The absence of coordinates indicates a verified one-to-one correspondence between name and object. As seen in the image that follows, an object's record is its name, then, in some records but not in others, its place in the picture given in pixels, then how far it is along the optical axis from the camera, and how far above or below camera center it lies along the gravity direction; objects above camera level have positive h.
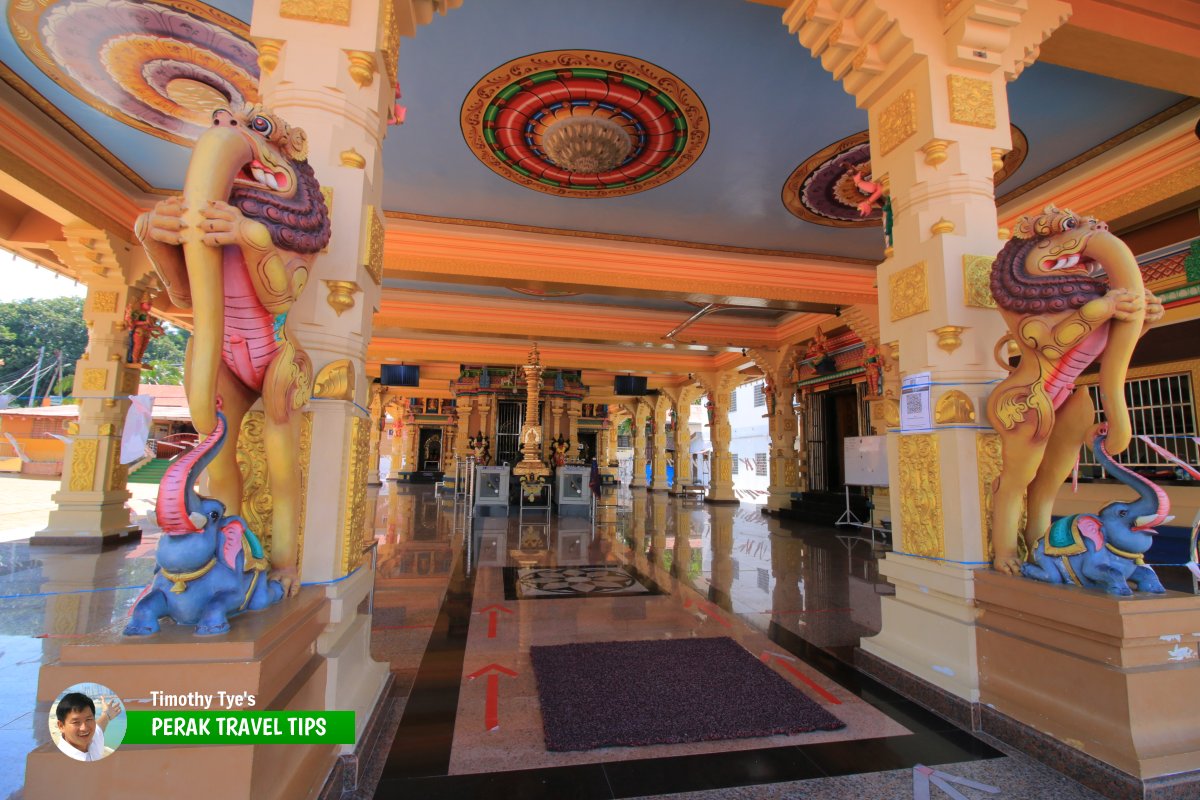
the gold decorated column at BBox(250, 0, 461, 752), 1.78 +0.65
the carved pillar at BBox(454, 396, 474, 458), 14.16 +0.90
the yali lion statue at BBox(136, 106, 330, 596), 1.27 +0.47
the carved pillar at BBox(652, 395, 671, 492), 17.14 +0.14
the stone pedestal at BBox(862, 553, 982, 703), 2.09 -0.68
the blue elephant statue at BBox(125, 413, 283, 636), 1.17 -0.25
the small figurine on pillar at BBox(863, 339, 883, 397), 7.45 +1.36
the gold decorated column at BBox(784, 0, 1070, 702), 2.21 +0.96
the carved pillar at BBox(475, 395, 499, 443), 13.91 +1.19
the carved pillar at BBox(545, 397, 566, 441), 13.79 +1.12
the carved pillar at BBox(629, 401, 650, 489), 19.98 +0.65
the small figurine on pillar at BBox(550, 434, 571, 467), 13.03 +0.23
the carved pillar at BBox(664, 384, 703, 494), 15.97 +1.02
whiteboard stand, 8.29 -0.90
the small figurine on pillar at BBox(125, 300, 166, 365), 6.22 +1.48
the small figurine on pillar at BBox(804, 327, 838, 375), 8.97 +1.86
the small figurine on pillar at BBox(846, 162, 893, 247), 2.70 +1.35
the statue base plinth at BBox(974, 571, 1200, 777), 1.57 -0.66
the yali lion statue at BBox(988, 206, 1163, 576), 1.83 +0.43
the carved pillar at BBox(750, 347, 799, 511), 10.22 +0.73
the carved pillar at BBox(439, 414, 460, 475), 19.38 +0.65
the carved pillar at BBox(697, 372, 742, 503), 12.45 +0.66
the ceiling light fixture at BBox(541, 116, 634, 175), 4.19 +2.58
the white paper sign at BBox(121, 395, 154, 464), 1.49 +0.07
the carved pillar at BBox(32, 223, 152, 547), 5.84 +0.63
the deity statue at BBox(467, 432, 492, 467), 13.20 +0.26
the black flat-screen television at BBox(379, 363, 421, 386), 12.72 +1.96
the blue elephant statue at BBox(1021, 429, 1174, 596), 1.74 -0.26
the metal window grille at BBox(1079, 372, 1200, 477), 4.80 +0.47
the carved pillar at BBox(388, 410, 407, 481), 21.61 +0.53
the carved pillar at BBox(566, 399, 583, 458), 14.23 +1.05
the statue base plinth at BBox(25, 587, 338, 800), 1.00 -0.47
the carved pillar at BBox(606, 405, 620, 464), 24.88 +1.27
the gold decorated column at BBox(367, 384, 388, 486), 16.73 +1.20
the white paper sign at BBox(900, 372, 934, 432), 2.33 +0.27
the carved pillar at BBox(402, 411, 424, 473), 21.75 +0.47
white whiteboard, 7.33 +0.03
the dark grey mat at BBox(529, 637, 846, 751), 1.92 -0.97
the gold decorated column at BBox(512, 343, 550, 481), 10.20 +0.49
